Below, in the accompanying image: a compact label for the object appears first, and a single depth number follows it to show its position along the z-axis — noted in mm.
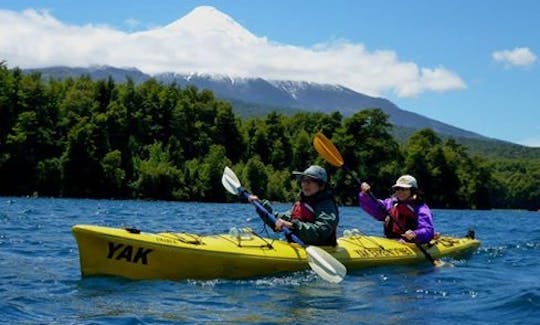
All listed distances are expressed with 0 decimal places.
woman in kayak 12102
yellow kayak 8570
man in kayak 10102
